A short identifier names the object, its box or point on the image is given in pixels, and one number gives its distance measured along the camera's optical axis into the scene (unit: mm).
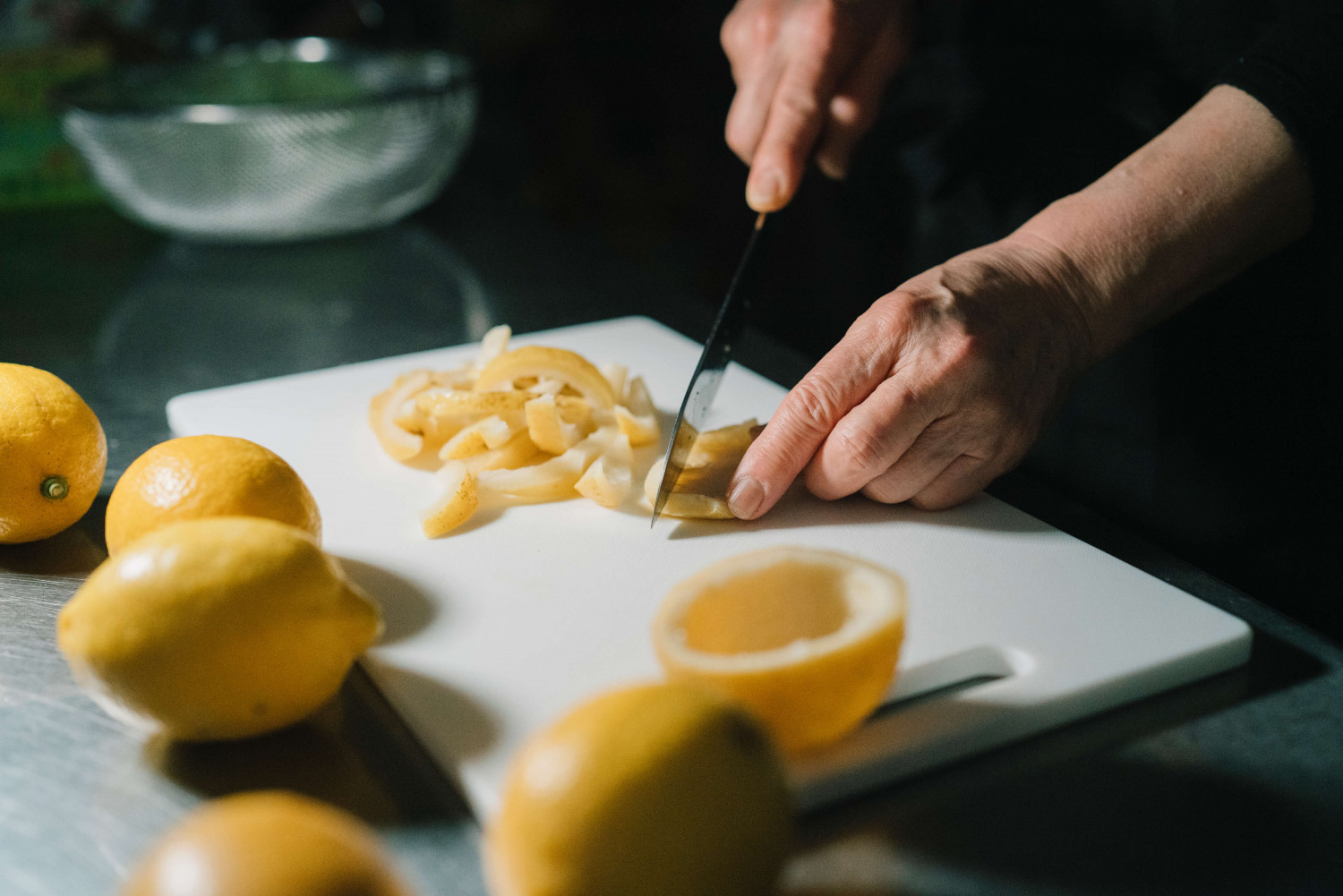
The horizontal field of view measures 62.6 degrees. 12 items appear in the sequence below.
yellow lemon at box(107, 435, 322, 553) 970
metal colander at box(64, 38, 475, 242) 2094
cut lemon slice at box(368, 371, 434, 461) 1352
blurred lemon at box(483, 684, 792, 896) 575
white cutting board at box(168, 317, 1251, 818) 862
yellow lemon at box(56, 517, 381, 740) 745
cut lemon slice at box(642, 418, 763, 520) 1202
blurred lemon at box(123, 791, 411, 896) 507
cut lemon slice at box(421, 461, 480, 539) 1181
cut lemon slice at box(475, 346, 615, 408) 1376
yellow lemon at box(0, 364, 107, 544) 1087
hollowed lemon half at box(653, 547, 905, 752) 731
